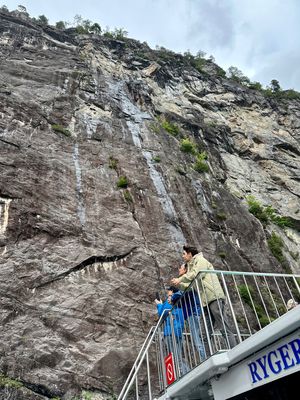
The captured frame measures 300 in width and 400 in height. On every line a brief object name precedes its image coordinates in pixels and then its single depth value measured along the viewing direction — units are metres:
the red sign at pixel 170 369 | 5.69
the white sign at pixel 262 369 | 3.53
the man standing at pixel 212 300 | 4.99
